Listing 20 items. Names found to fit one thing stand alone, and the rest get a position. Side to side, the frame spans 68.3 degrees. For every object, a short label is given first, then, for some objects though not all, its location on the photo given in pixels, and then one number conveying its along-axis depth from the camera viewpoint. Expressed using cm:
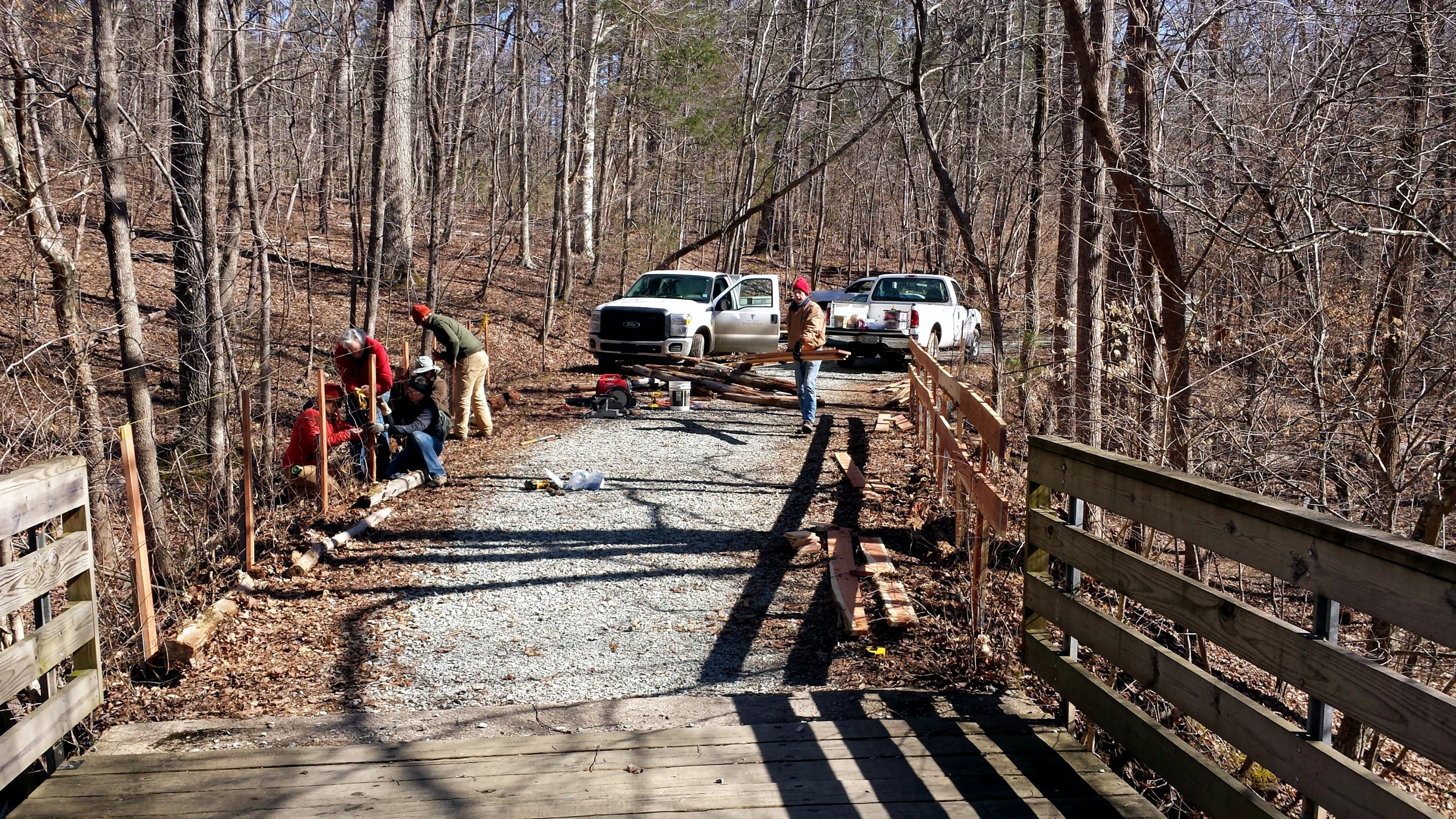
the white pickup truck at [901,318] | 2002
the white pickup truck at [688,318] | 1866
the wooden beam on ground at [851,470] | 1074
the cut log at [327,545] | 791
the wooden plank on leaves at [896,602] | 634
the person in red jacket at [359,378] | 1092
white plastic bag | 1074
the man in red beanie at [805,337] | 1384
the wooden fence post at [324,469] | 926
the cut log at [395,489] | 981
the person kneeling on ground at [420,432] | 1094
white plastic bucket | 1622
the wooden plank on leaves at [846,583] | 639
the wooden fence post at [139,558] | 583
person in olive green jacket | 1284
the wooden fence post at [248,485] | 738
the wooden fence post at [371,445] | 1045
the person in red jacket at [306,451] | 1021
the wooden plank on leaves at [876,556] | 746
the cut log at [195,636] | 603
